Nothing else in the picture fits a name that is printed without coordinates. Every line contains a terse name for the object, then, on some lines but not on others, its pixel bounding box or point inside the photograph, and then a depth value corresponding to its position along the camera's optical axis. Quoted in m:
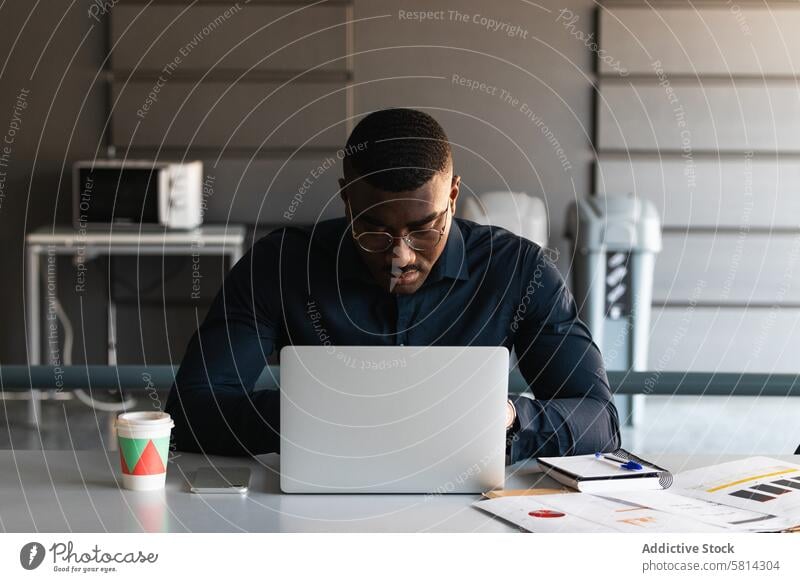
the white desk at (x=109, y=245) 4.52
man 1.74
